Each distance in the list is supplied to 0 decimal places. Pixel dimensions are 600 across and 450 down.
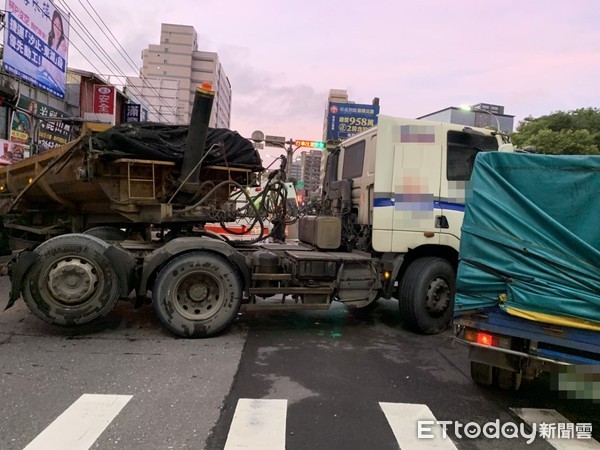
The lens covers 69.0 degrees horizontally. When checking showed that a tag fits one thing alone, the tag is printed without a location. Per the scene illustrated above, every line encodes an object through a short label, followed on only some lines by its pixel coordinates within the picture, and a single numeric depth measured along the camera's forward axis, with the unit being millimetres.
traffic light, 15472
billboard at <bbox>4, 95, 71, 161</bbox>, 14469
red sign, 19953
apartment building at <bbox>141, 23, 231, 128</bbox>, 99250
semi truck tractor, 5258
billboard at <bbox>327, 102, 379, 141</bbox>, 25578
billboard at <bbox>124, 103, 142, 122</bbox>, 23141
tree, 24578
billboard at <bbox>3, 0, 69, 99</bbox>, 12781
